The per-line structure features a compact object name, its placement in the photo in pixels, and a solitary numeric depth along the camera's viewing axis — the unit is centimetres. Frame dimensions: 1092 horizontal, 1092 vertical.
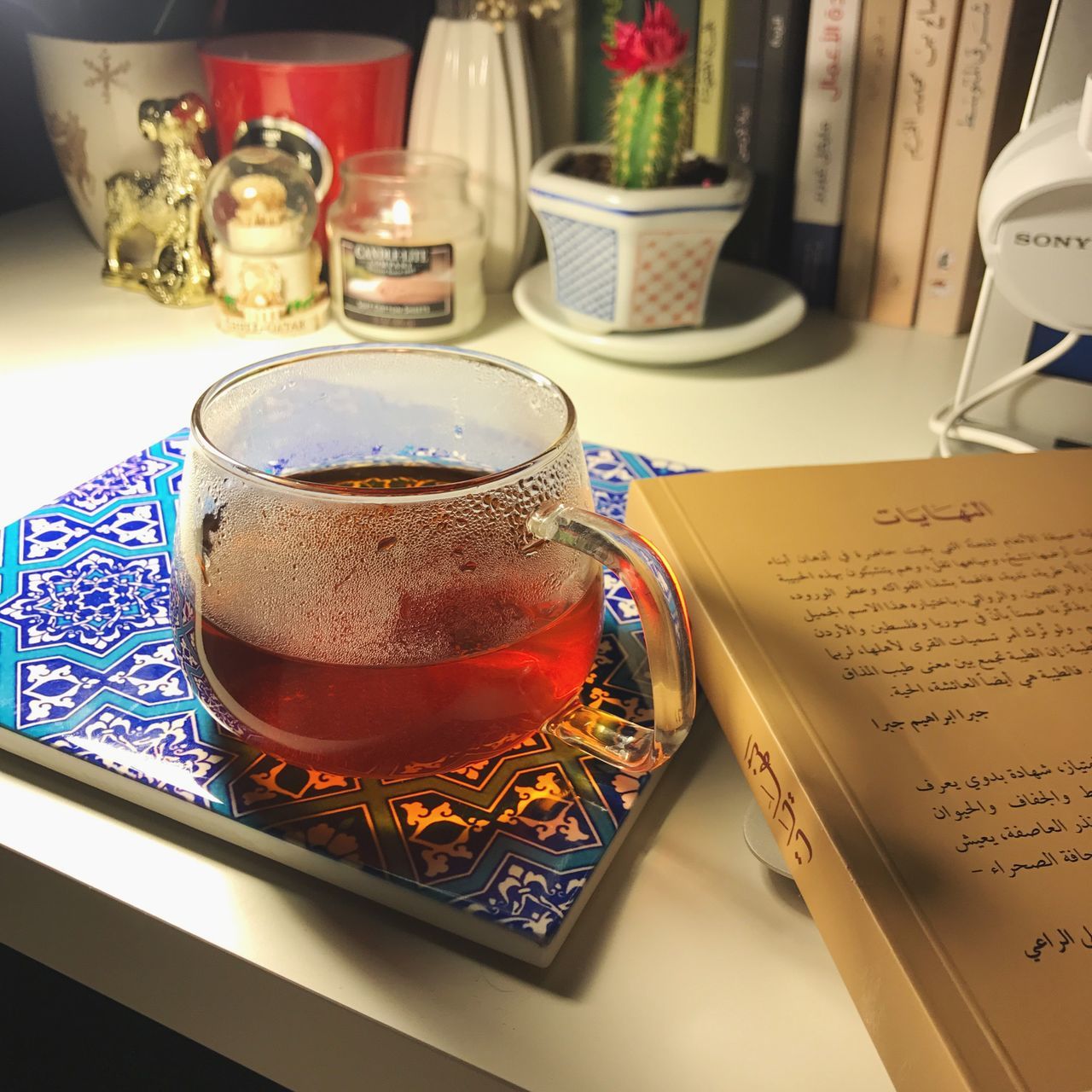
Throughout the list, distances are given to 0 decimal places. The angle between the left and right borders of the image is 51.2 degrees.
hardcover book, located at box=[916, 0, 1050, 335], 78
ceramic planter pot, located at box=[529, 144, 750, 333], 77
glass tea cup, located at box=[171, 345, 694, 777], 37
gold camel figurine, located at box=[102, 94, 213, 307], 89
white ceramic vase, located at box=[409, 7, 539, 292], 88
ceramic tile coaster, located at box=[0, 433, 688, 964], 36
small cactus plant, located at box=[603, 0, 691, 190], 77
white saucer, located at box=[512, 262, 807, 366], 81
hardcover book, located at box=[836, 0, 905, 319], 82
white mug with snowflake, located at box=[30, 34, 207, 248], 89
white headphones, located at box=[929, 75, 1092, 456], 59
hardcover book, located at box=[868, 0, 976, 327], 80
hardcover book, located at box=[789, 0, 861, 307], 82
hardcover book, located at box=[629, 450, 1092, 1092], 30
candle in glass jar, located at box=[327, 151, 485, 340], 83
